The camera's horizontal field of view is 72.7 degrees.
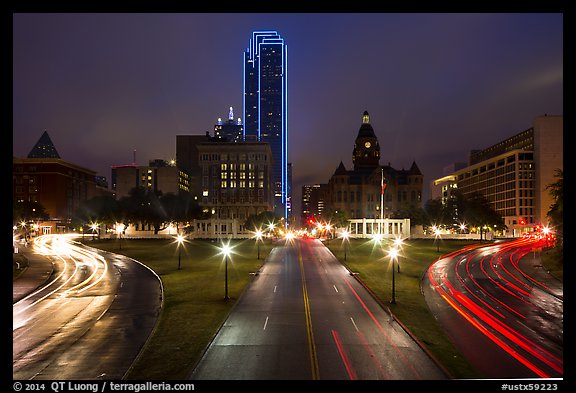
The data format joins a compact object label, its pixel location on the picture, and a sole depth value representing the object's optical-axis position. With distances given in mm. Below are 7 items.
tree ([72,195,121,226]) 116375
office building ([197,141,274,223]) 179250
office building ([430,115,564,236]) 149000
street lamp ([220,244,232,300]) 36206
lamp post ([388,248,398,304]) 35681
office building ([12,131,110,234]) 176250
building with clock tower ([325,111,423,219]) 178375
